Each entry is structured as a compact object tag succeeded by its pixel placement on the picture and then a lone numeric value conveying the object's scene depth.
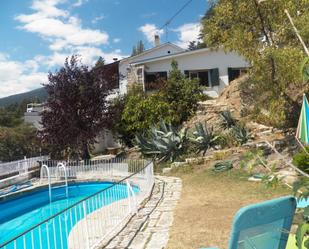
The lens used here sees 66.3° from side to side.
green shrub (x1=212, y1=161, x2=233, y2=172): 8.28
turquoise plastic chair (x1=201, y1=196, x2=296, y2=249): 1.65
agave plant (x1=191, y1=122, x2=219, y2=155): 10.50
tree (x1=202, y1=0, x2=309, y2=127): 7.50
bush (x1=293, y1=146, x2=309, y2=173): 5.74
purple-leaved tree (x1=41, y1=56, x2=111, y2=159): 12.45
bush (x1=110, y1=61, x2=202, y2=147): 13.74
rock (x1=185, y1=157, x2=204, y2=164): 9.55
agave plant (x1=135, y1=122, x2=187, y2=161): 10.64
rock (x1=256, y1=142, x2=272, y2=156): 8.59
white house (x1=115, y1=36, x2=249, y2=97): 16.79
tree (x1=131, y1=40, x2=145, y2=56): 56.34
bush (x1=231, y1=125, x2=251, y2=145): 10.32
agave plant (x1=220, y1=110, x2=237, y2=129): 11.87
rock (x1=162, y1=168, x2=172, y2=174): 9.67
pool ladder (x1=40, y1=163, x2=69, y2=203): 10.01
